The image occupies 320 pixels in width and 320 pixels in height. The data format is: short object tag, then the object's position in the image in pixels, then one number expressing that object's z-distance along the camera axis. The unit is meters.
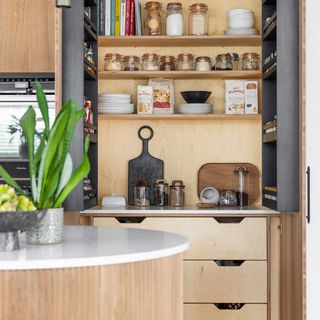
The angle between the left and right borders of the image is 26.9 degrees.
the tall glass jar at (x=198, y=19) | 4.19
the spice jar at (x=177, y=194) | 4.20
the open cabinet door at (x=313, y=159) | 3.01
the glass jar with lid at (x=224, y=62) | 4.20
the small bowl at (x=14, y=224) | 1.82
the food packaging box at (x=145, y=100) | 4.20
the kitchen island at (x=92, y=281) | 1.72
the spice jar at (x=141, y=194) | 4.18
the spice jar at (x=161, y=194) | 4.21
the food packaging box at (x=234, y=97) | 4.22
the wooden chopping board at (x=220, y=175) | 4.39
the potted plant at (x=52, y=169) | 2.04
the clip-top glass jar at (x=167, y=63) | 4.23
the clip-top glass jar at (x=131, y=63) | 4.23
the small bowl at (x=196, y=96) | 4.18
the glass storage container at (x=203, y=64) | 4.19
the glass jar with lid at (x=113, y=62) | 4.22
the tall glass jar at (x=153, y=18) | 4.21
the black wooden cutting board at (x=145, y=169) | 4.39
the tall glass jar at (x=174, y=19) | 4.17
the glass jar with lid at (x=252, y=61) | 4.20
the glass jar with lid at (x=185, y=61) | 4.20
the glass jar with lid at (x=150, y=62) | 4.20
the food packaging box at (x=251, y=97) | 4.23
